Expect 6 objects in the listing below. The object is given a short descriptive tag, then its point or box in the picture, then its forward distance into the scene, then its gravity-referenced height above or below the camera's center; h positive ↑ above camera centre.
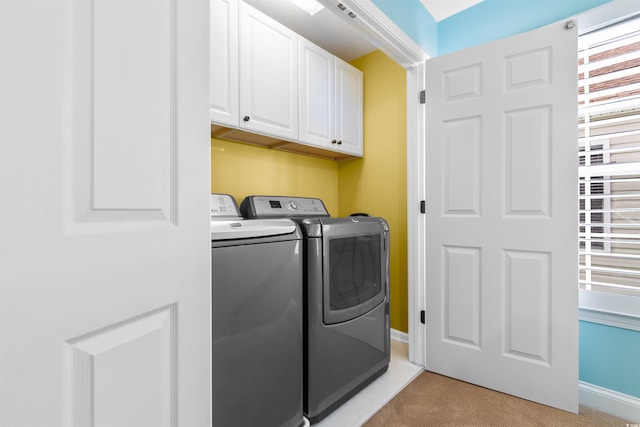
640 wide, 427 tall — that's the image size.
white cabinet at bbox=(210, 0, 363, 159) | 1.73 +0.84
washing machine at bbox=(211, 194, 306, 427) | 1.13 -0.46
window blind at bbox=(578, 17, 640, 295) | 1.60 +0.30
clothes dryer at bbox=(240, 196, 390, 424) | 1.51 -0.50
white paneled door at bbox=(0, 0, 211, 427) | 0.44 +0.00
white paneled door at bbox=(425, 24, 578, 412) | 1.64 -0.02
